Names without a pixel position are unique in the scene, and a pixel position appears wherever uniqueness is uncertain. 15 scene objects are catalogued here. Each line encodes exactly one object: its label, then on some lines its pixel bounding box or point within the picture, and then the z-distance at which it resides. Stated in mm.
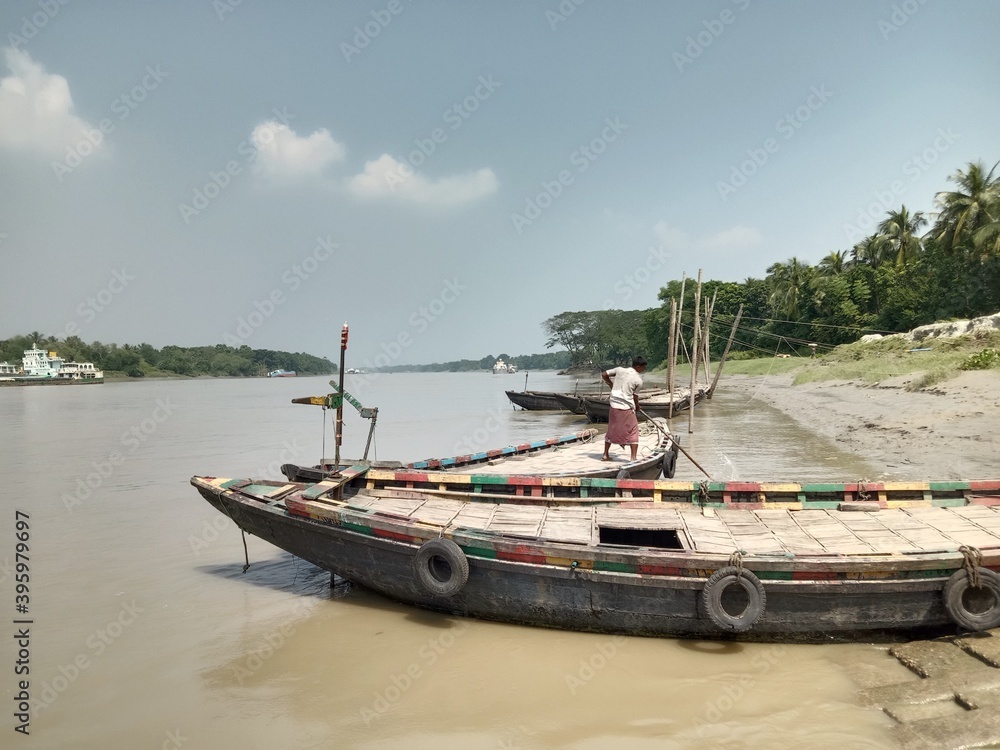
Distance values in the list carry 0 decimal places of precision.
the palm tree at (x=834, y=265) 47156
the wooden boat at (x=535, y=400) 27609
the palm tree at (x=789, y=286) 45250
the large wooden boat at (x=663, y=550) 4660
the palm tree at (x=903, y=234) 40531
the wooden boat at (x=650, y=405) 21375
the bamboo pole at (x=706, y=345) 27125
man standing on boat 7938
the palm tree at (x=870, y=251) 43388
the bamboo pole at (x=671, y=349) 18547
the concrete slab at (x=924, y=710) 3746
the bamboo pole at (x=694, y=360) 17909
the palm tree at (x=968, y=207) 29328
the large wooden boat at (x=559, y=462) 7891
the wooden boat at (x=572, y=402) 23642
